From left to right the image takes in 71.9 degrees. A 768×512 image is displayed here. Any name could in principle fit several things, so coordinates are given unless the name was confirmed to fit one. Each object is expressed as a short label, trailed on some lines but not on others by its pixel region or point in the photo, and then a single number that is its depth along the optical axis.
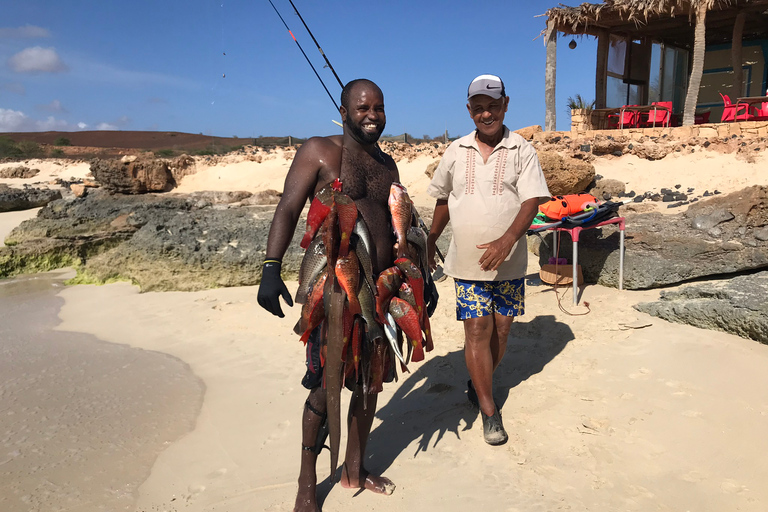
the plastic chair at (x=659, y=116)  12.76
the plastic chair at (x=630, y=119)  13.20
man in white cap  2.64
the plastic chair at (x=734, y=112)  11.32
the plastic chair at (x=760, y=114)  10.94
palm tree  11.70
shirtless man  2.20
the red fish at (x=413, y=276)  2.36
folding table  4.61
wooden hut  12.11
